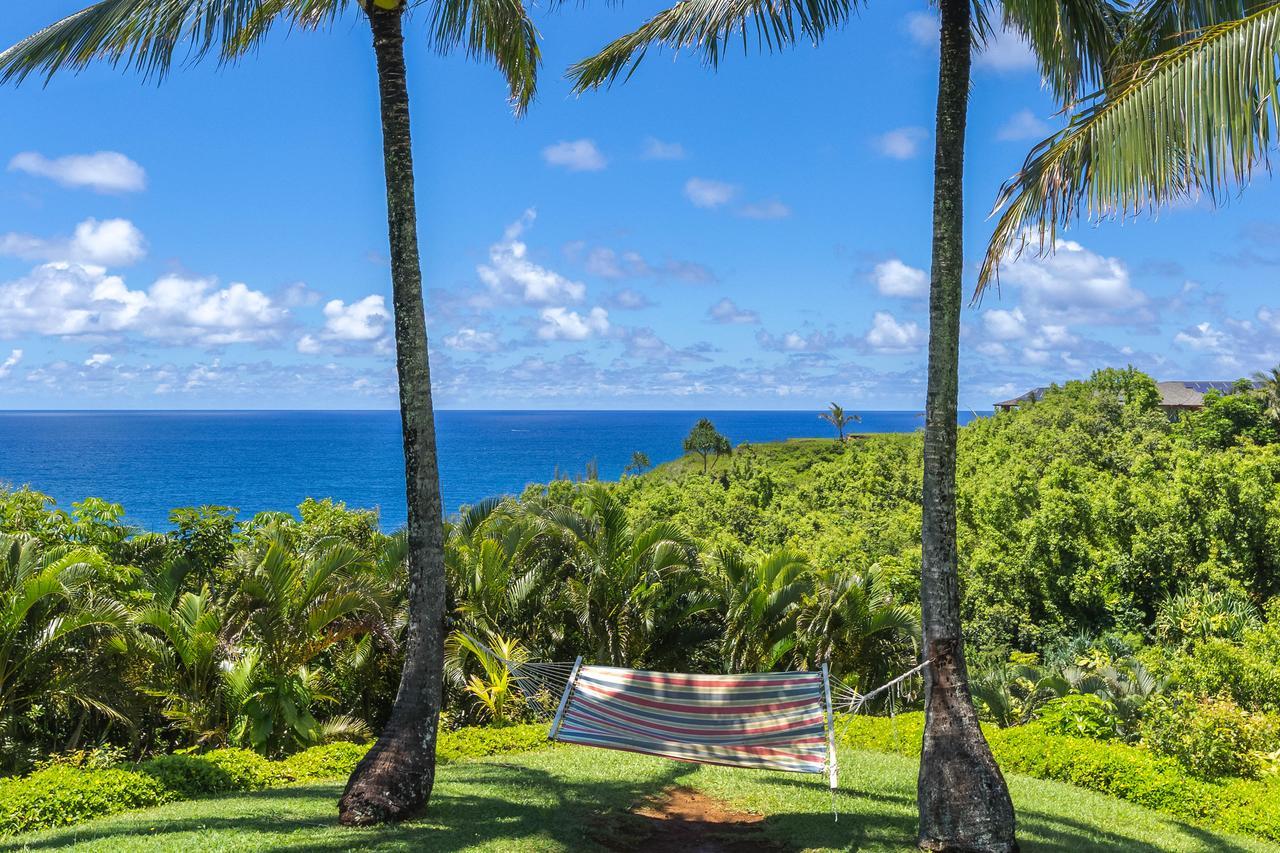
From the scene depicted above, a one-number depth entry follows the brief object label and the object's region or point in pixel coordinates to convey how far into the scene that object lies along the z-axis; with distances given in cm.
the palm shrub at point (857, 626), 1287
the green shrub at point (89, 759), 804
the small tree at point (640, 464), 7187
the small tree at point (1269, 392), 3984
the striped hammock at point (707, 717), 645
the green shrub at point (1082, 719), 1022
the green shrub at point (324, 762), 835
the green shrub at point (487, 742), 945
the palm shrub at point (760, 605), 1241
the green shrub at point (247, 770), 804
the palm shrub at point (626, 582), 1218
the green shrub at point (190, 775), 766
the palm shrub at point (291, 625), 927
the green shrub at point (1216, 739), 879
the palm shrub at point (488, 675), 1091
